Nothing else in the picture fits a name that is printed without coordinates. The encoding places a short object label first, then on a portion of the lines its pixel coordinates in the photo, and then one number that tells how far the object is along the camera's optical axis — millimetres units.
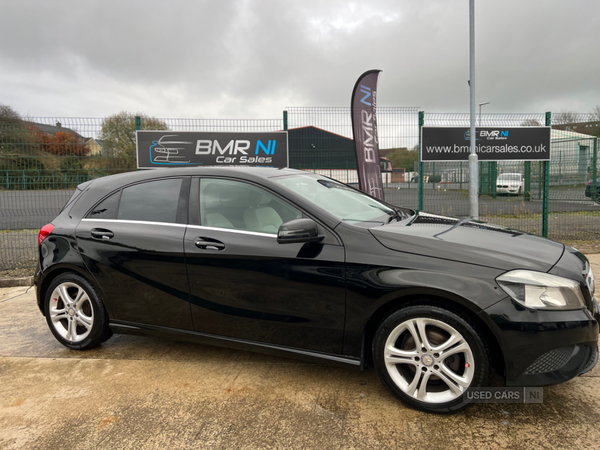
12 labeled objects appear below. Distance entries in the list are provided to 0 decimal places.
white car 10173
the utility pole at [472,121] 7250
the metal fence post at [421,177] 7633
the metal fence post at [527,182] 9664
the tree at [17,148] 7102
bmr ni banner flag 7344
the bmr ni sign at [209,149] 7438
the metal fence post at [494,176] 10258
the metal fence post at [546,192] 8078
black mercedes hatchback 2301
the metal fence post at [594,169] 9586
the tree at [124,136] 7445
